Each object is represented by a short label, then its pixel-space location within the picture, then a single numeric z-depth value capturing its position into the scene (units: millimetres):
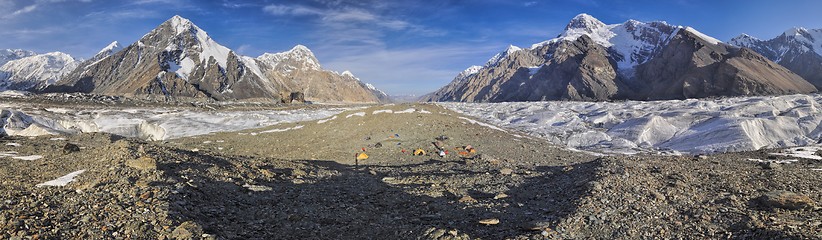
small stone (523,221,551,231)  10109
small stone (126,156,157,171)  13021
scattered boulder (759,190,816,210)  10391
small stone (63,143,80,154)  17500
